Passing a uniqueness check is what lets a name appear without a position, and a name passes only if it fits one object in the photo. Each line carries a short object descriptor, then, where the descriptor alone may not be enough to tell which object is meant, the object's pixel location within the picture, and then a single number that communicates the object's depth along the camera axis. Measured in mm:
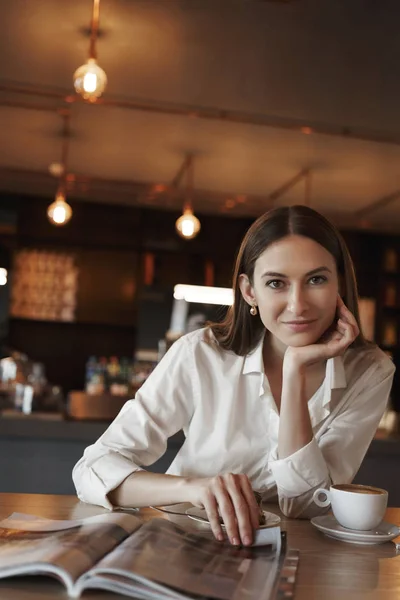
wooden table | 784
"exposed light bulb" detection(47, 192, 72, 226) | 4418
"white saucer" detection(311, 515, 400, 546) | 1138
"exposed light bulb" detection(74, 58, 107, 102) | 2658
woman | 1395
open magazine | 757
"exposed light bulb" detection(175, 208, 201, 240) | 4660
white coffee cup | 1164
